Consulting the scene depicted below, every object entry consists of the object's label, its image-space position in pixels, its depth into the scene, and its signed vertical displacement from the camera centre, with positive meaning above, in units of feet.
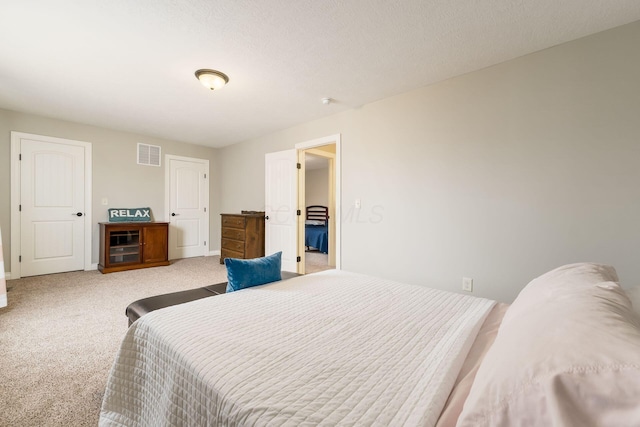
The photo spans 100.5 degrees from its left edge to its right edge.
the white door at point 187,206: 17.38 +0.27
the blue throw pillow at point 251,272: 5.65 -1.36
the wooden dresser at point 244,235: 14.79 -1.40
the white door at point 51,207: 12.77 +0.08
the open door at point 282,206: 13.79 +0.27
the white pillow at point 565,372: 1.48 -0.99
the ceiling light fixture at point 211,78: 8.36 +4.20
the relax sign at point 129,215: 14.97 -0.32
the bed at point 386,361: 1.63 -1.68
